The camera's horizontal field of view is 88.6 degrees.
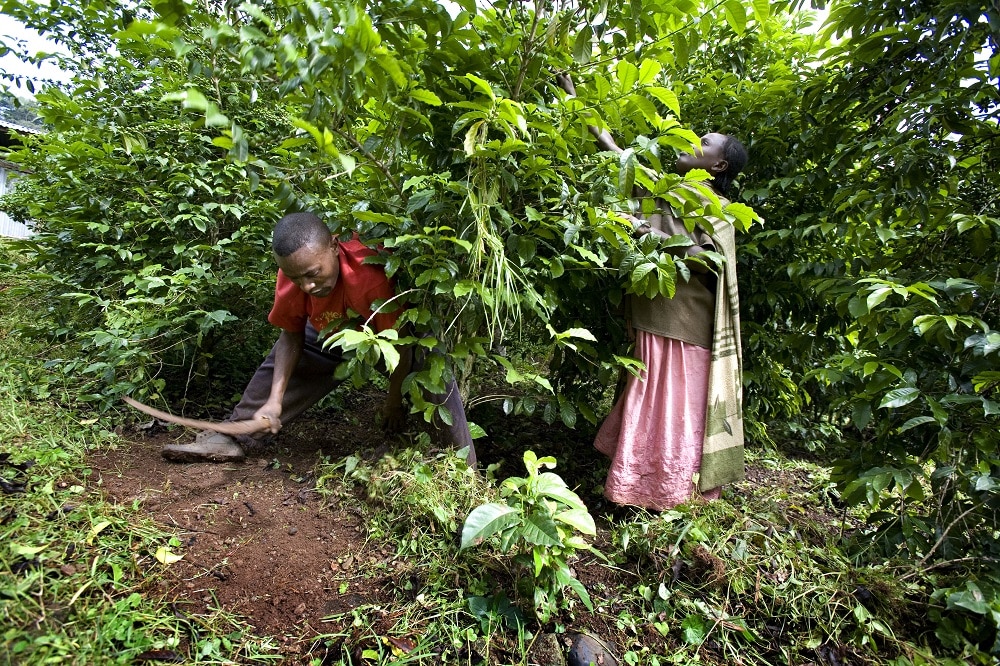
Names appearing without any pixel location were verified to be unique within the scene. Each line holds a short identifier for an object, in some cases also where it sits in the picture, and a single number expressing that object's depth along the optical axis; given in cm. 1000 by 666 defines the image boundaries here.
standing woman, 227
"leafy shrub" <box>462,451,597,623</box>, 143
